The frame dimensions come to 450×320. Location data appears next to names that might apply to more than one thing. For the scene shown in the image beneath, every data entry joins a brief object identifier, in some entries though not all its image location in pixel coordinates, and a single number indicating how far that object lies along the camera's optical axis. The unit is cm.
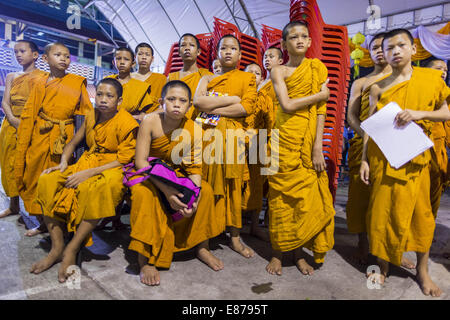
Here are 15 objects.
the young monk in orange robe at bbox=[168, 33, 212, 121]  312
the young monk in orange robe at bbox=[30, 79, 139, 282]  199
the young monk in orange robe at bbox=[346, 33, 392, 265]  249
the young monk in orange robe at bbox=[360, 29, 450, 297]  194
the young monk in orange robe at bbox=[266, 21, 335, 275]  212
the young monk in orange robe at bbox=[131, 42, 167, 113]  341
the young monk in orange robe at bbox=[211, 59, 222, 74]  354
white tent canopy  772
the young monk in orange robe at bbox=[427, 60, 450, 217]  232
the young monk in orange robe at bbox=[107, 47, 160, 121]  301
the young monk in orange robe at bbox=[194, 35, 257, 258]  243
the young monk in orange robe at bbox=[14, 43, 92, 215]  268
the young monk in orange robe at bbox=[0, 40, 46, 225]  302
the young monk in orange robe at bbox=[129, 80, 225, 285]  198
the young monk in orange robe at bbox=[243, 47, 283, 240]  290
